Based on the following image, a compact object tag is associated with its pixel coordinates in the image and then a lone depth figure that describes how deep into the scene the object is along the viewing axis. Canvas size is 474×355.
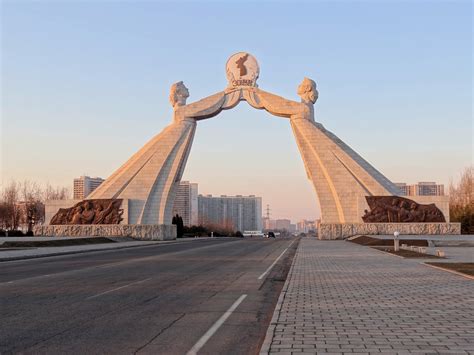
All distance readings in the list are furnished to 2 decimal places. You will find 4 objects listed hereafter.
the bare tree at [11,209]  72.41
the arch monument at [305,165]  45.84
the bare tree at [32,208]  73.75
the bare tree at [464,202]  54.47
